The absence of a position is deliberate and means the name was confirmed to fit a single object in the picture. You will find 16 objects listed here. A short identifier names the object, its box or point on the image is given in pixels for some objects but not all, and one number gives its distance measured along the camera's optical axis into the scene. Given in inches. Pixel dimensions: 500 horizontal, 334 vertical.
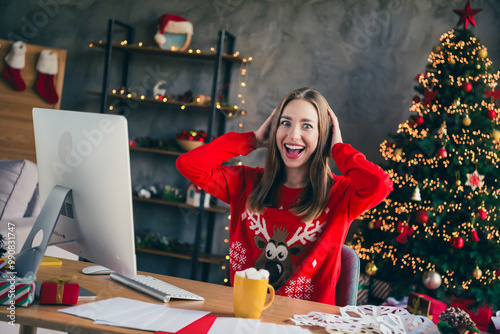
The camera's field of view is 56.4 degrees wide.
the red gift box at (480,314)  122.0
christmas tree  118.0
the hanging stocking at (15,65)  158.7
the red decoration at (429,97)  125.9
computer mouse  50.4
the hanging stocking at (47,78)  159.5
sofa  94.9
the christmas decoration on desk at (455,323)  38.2
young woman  60.2
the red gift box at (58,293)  39.0
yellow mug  39.9
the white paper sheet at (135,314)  36.2
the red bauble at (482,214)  116.0
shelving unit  147.3
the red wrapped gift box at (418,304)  71.6
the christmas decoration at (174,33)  154.0
